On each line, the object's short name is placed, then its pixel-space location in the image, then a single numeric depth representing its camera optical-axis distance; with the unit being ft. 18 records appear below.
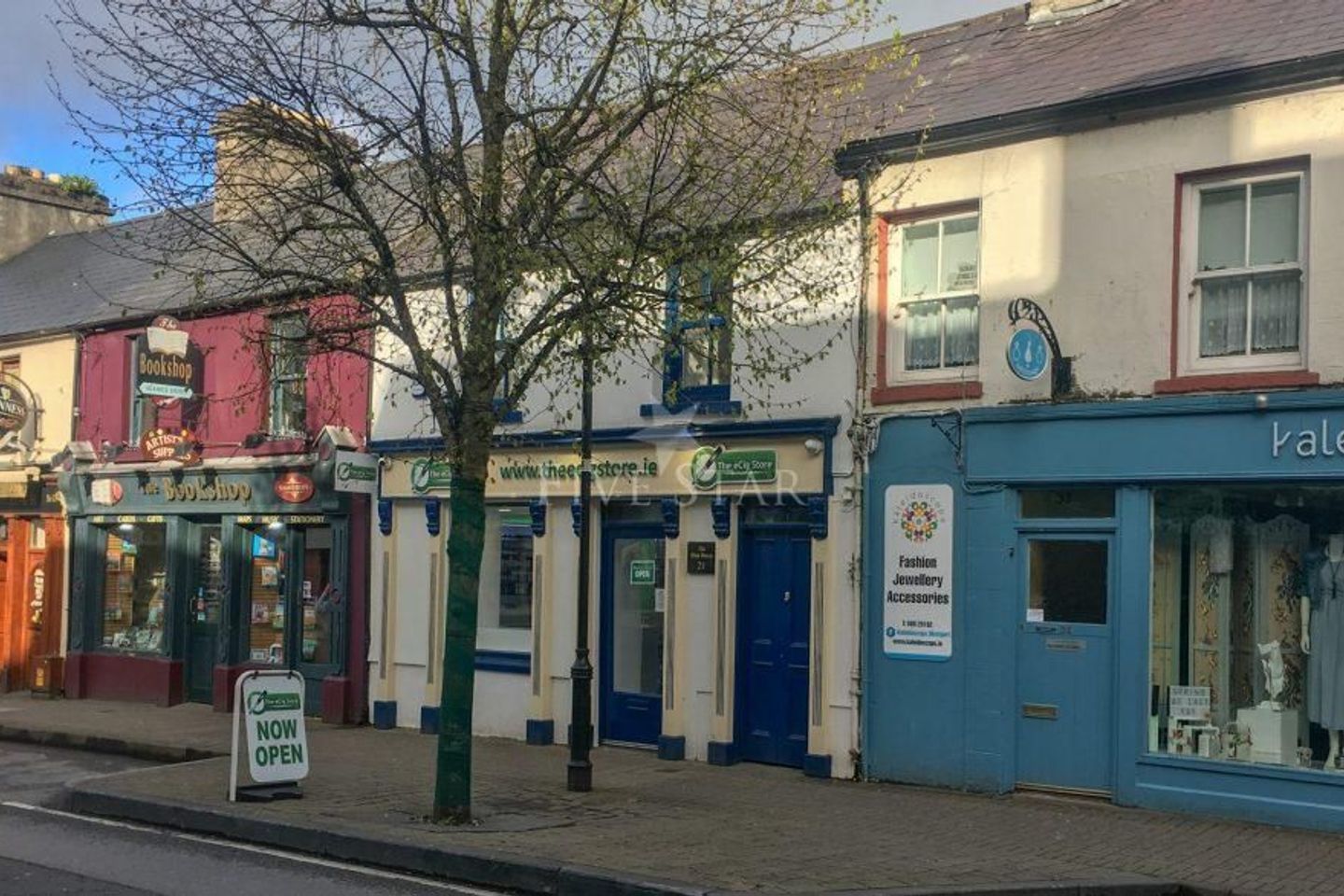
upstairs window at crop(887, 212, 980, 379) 39.99
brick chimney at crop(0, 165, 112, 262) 84.28
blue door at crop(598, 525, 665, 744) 46.75
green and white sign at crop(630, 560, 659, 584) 47.01
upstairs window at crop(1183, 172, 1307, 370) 34.40
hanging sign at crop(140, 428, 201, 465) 61.41
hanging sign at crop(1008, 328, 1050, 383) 37.40
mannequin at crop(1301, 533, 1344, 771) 33.58
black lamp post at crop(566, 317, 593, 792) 38.42
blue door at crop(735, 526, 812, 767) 42.78
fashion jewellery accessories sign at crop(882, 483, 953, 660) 39.29
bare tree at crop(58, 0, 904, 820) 33.50
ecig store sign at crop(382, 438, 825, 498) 42.60
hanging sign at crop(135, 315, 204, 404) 58.49
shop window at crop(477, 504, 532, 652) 50.67
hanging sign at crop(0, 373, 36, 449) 69.05
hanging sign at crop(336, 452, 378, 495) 52.08
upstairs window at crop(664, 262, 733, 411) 34.37
